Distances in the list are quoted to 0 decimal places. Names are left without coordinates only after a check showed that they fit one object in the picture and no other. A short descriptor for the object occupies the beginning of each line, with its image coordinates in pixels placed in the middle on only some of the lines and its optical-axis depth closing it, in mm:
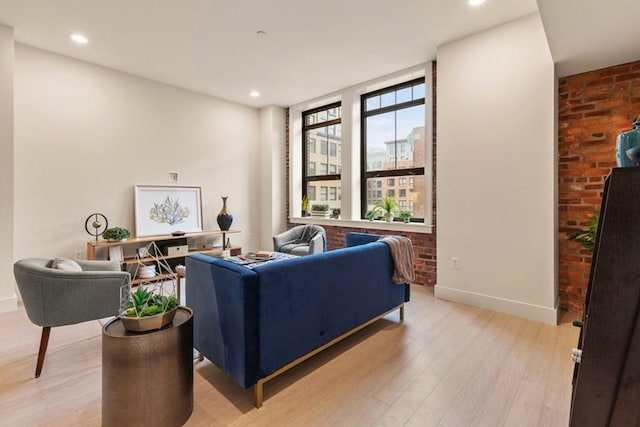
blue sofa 1751
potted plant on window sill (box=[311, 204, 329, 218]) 5512
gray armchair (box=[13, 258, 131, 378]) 2053
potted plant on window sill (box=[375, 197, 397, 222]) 4523
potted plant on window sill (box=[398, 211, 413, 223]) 4362
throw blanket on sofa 2848
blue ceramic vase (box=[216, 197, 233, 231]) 5102
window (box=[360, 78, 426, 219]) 4340
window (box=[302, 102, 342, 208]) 5508
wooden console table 3850
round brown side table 1479
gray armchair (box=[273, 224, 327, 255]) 4480
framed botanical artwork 4434
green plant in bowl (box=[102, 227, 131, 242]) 3902
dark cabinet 856
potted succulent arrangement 1561
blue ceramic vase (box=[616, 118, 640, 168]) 1029
